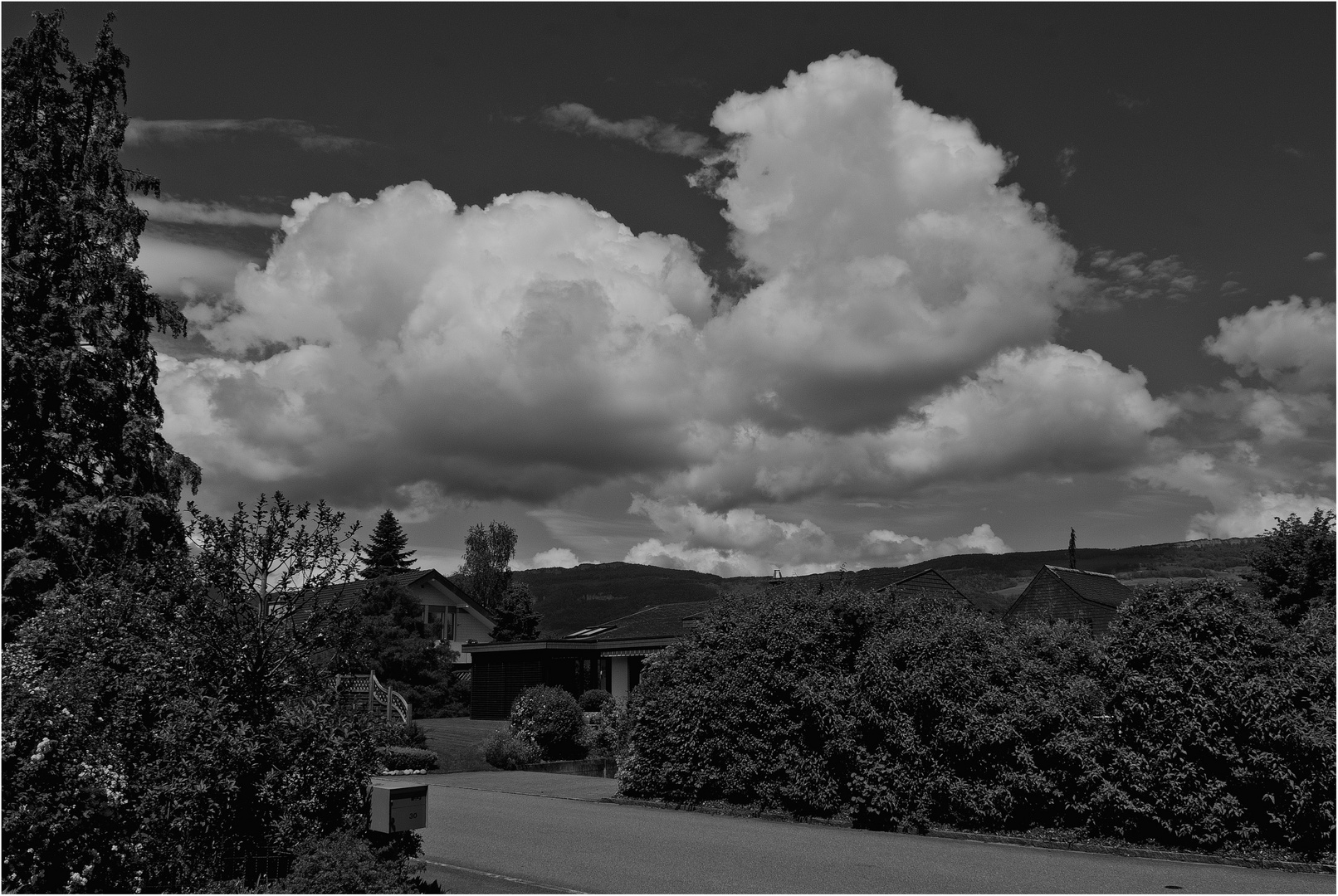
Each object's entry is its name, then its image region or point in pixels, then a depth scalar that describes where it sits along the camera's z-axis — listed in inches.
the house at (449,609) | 2047.2
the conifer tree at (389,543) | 2967.5
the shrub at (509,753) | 932.0
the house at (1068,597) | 1525.6
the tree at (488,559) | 3346.5
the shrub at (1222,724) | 443.8
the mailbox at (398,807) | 361.7
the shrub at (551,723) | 971.3
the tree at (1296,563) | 1071.0
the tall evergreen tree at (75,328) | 772.0
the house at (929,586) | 1412.4
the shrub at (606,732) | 940.8
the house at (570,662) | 1421.0
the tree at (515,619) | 2437.3
